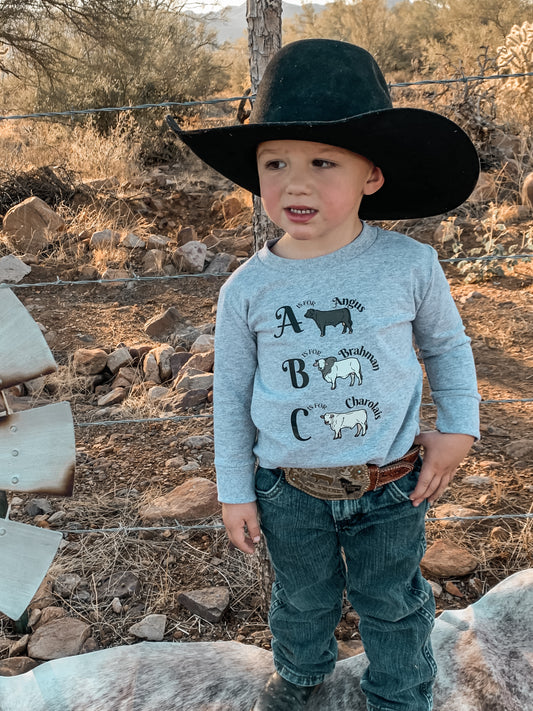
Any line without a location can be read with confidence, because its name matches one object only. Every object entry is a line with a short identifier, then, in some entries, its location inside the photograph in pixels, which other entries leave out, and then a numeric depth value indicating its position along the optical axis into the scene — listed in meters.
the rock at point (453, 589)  2.37
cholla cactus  8.09
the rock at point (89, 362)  4.20
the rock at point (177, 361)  4.15
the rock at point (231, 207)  7.20
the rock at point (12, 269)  5.54
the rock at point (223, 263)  5.71
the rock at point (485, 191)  6.57
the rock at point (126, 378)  4.10
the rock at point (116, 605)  2.39
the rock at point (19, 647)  2.24
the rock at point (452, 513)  2.65
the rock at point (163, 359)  4.16
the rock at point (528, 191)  6.12
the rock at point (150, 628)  2.26
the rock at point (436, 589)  2.37
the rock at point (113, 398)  3.93
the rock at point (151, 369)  4.13
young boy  1.37
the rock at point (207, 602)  2.32
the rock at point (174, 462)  3.23
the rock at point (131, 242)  6.17
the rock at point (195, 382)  3.84
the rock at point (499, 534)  2.53
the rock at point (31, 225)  6.15
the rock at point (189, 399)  3.73
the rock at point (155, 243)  6.21
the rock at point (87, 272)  5.71
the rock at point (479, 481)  2.87
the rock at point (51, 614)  2.35
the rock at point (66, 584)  2.47
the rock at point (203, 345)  4.31
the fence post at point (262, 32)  1.84
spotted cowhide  1.76
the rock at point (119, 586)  2.45
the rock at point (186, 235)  6.40
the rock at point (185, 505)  2.79
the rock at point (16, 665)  2.13
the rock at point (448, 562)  2.41
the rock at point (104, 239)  6.08
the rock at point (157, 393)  3.84
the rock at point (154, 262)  5.74
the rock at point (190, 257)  5.75
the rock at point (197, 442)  3.37
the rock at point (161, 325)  4.76
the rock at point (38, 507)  2.95
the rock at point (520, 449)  3.04
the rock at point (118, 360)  4.24
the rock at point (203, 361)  4.05
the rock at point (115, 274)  5.58
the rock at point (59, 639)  2.22
